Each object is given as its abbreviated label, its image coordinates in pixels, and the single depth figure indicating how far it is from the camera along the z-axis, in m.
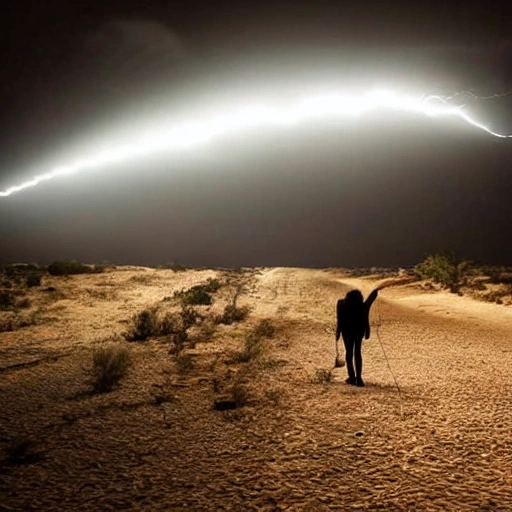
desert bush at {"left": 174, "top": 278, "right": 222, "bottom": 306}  17.66
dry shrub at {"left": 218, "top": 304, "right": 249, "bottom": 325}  13.87
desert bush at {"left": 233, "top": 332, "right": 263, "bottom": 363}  8.97
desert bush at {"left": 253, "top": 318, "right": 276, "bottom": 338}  11.86
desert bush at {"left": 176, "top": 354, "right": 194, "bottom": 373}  8.26
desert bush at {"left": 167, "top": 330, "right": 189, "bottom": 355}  9.62
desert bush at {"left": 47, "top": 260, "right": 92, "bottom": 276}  28.70
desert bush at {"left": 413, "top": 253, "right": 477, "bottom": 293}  26.56
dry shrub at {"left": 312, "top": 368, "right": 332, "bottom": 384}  7.48
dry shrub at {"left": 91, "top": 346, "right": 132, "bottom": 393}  6.93
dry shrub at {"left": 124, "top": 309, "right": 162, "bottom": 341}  11.26
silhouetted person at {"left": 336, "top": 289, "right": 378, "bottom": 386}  7.34
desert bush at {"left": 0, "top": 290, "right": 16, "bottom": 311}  15.94
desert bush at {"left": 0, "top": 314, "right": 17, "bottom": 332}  12.09
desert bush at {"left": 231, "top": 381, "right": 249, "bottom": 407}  6.27
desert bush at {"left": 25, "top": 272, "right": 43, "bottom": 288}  22.15
